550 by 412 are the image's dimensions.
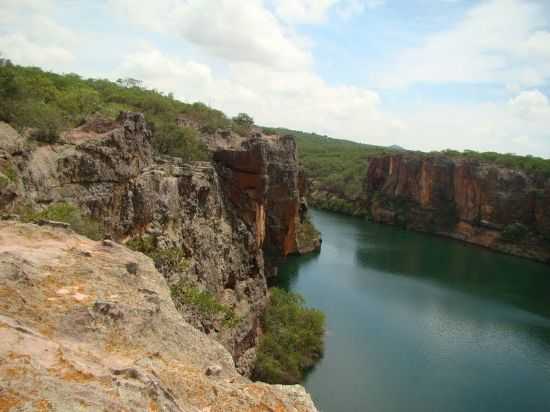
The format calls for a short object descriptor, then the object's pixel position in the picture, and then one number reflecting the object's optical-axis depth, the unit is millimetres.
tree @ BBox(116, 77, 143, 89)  48047
